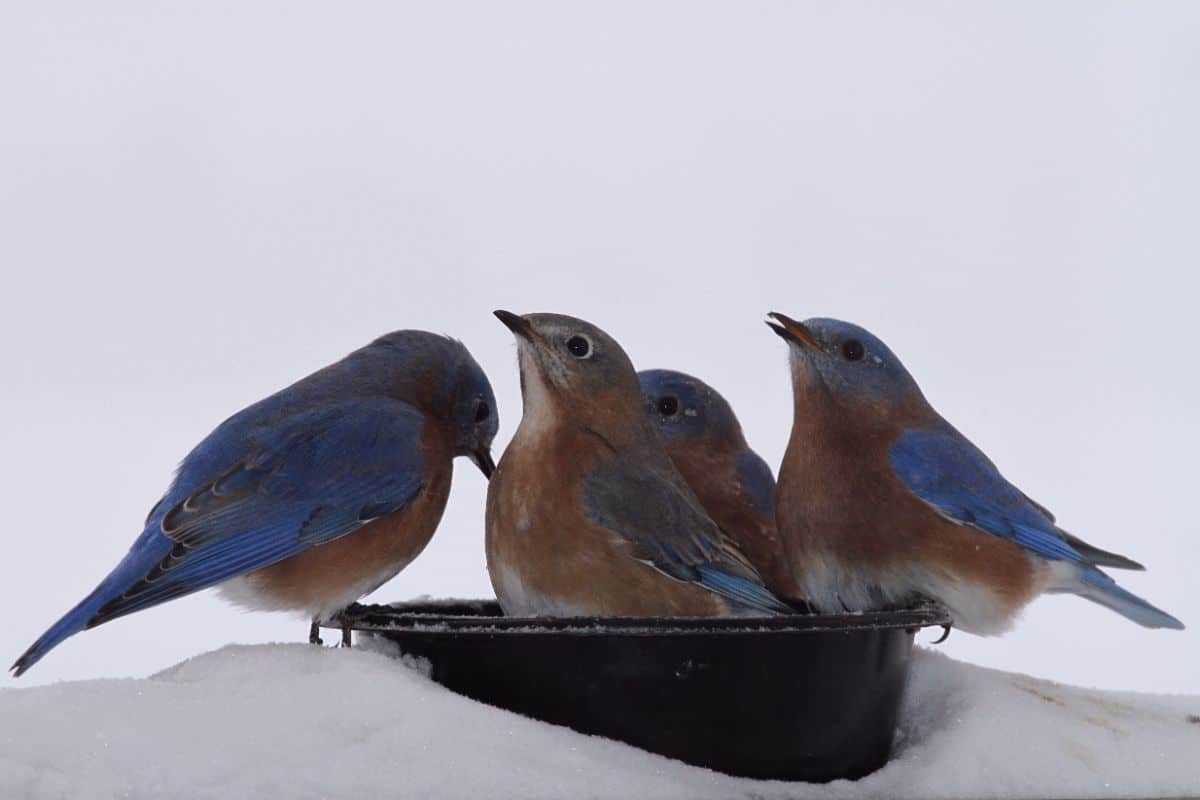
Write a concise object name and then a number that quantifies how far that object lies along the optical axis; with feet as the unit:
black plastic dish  13.30
